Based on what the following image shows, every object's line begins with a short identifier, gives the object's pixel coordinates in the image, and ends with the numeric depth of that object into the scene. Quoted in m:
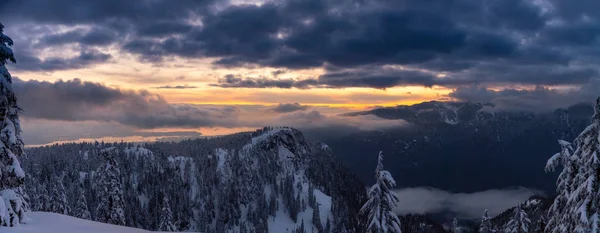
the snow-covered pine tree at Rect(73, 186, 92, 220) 59.88
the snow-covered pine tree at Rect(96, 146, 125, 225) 46.69
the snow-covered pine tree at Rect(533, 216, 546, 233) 29.19
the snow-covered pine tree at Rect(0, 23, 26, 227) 23.98
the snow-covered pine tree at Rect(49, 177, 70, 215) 60.89
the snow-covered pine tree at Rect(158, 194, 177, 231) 60.28
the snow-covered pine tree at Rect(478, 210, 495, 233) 50.78
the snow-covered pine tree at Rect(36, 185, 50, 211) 68.15
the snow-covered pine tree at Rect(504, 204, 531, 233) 35.73
